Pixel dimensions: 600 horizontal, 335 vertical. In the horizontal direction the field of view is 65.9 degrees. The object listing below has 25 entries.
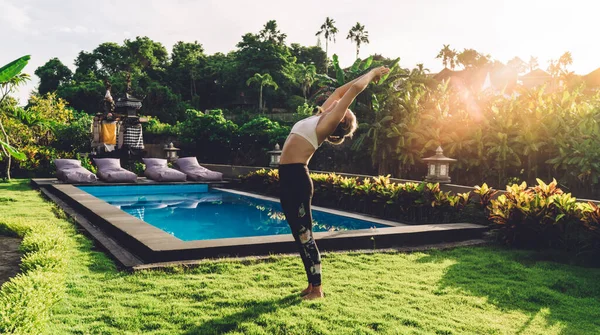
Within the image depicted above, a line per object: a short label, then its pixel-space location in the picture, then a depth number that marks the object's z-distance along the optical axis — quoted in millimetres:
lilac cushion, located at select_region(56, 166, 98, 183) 15112
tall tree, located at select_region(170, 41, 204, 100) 45000
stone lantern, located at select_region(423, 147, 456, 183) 11164
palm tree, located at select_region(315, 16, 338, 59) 61594
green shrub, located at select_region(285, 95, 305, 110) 42281
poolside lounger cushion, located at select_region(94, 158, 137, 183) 16094
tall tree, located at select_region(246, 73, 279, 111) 40656
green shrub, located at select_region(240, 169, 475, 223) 8875
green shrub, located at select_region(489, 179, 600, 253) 5992
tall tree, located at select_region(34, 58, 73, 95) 50031
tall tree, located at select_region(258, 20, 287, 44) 49000
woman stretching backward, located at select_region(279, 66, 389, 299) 3633
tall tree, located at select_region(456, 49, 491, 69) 59938
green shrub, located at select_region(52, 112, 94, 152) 21188
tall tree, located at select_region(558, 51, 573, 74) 56250
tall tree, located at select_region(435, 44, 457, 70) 63831
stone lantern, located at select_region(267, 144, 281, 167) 16820
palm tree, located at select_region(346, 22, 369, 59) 60406
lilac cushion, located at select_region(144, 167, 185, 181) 17000
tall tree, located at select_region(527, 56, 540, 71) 74562
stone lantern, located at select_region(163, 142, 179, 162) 20938
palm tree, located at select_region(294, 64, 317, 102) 43147
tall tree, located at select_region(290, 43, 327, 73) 52784
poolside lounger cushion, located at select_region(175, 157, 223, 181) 18047
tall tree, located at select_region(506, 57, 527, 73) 65300
